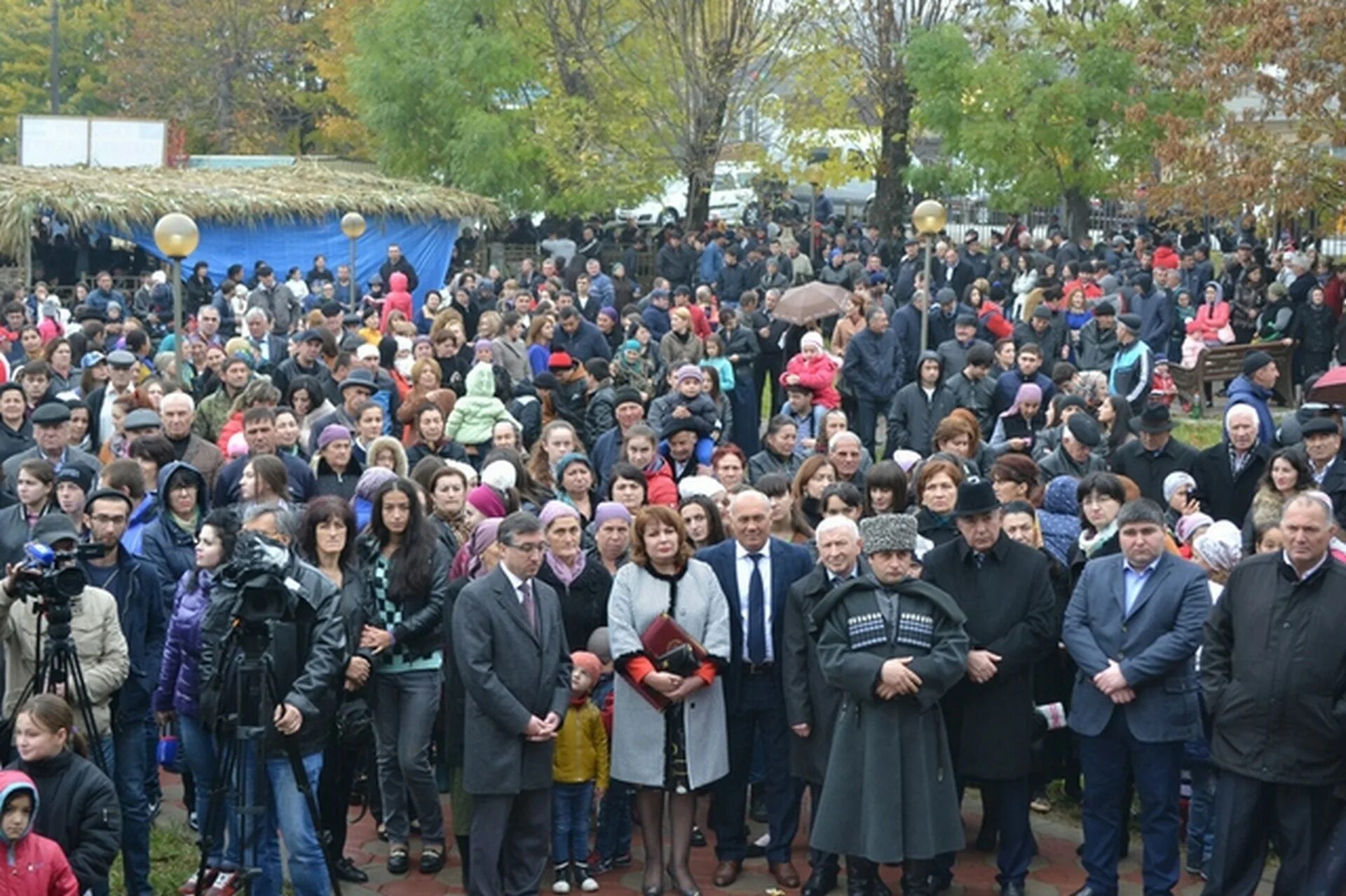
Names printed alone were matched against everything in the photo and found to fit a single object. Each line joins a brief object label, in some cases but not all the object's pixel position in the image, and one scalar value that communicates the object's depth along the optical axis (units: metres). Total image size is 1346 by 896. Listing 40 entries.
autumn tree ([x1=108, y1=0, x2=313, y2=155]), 53.50
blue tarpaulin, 32.47
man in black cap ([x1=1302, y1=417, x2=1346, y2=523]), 11.05
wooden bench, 21.56
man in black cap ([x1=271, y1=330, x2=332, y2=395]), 14.95
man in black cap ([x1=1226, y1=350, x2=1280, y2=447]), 13.01
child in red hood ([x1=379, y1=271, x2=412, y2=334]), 21.91
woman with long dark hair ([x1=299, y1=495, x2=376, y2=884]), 8.36
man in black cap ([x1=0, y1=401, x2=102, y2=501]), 11.02
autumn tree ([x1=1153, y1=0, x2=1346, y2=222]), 24.09
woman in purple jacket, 8.07
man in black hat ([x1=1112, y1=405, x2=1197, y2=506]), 11.80
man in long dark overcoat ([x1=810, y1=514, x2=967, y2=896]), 7.90
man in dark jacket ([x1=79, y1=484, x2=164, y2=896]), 8.20
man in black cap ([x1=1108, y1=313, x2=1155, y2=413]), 15.73
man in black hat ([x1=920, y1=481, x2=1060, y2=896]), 8.37
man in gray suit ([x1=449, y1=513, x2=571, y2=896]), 8.02
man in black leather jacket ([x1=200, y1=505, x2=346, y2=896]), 7.55
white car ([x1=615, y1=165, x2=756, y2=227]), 43.03
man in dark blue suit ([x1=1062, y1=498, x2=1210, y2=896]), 8.14
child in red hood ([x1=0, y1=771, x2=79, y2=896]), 6.75
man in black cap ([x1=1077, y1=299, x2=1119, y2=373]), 16.81
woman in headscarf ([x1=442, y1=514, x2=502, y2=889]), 8.30
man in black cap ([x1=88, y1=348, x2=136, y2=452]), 13.23
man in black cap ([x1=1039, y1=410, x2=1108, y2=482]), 11.70
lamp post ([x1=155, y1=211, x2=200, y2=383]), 14.61
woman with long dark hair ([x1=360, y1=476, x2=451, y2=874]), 8.59
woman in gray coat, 8.44
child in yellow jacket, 8.57
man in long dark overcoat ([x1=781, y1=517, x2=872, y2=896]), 8.41
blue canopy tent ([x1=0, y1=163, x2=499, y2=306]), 29.95
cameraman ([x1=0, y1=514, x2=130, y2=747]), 7.84
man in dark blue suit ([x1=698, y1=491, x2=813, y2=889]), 8.79
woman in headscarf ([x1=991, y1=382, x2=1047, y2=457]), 13.41
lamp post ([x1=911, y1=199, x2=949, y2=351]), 17.91
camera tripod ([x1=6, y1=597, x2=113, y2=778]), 7.38
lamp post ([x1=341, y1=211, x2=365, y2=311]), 26.59
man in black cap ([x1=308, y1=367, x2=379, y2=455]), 12.54
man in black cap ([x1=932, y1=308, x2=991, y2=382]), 16.08
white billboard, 41.78
